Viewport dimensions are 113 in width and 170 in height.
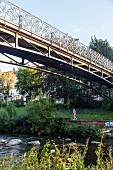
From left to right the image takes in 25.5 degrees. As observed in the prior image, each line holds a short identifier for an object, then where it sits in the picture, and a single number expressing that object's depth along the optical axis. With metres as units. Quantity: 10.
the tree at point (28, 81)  47.28
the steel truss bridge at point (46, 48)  14.00
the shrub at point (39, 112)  24.56
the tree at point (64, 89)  40.66
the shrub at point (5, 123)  27.18
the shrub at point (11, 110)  28.24
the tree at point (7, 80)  62.06
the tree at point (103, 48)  43.09
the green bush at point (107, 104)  37.69
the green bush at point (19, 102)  54.84
